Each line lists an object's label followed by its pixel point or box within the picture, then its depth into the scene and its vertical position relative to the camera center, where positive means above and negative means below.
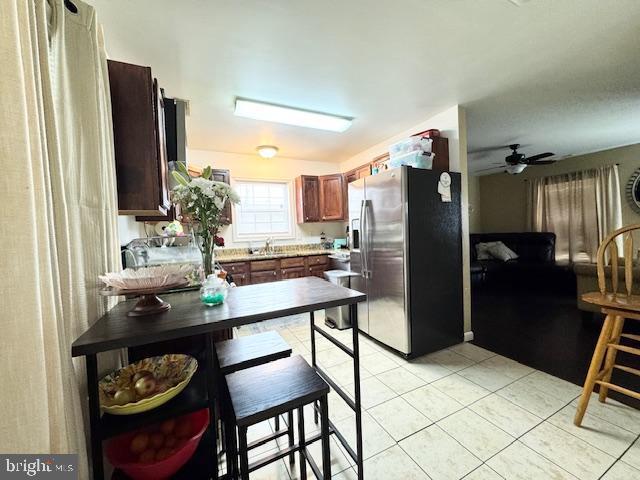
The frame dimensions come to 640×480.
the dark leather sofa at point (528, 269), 4.69 -0.89
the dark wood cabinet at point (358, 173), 3.75 +0.92
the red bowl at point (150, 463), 0.82 -0.76
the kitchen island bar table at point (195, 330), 0.73 -0.29
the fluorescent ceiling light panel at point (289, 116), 2.51 +1.29
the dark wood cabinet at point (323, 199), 4.33 +0.57
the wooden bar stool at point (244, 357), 1.02 -0.61
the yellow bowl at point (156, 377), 0.80 -0.54
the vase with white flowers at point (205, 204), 1.19 +0.15
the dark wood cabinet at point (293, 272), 3.91 -0.64
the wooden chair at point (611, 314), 1.41 -0.54
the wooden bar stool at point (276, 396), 0.89 -0.64
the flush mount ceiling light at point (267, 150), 3.67 +1.24
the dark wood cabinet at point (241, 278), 3.60 -0.65
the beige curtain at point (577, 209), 4.73 +0.26
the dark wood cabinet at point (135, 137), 1.16 +0.48
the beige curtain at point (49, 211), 0.56 +0.09
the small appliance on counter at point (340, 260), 3.67 -0.46
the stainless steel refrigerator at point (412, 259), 2.29 -0.31
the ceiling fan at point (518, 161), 3.97 +1.01
